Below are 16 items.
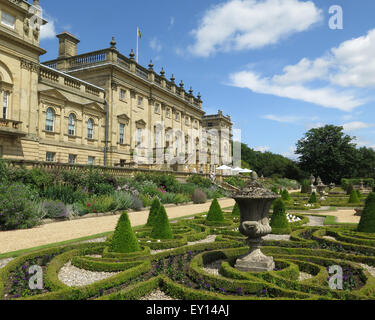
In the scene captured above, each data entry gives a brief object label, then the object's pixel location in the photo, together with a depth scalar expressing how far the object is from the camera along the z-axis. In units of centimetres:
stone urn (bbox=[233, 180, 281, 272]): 579
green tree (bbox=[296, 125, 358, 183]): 5697
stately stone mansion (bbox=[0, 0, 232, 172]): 2086
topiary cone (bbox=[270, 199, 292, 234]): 998
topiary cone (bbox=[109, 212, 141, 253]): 661
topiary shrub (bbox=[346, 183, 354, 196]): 3174
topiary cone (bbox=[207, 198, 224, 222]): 1179
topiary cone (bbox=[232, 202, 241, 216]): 1356
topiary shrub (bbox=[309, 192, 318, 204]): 2109
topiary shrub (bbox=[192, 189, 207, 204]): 2288
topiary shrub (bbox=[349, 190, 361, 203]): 2128
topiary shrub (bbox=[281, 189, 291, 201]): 2010
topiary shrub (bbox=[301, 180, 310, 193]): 3500
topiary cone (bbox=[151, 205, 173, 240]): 841
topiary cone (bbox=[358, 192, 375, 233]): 923
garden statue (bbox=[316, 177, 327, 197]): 2601
